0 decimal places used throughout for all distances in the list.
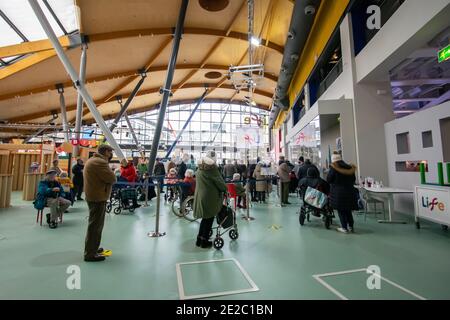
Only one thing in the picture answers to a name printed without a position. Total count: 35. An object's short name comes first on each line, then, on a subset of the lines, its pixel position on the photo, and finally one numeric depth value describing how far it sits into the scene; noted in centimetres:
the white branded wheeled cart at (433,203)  307
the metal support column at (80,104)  754
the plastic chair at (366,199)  434
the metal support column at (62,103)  992
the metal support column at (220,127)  1985
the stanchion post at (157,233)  342
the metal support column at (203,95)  1672
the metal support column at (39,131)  1263
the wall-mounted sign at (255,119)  1380
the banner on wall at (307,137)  608
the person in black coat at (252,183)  688
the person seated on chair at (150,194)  731
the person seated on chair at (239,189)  368
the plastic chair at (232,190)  403
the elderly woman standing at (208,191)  279
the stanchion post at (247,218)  449
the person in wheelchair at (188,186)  469
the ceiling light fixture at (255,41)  659
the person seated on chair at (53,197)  391
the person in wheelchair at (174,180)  599
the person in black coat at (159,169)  787
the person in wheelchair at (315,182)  412
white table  381
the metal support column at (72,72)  539
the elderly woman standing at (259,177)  647
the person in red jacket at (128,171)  577
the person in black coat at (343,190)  343
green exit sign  335
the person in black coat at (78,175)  665
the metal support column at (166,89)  722
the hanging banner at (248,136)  895
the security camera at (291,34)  647
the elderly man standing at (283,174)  605
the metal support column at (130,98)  1102
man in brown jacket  247
